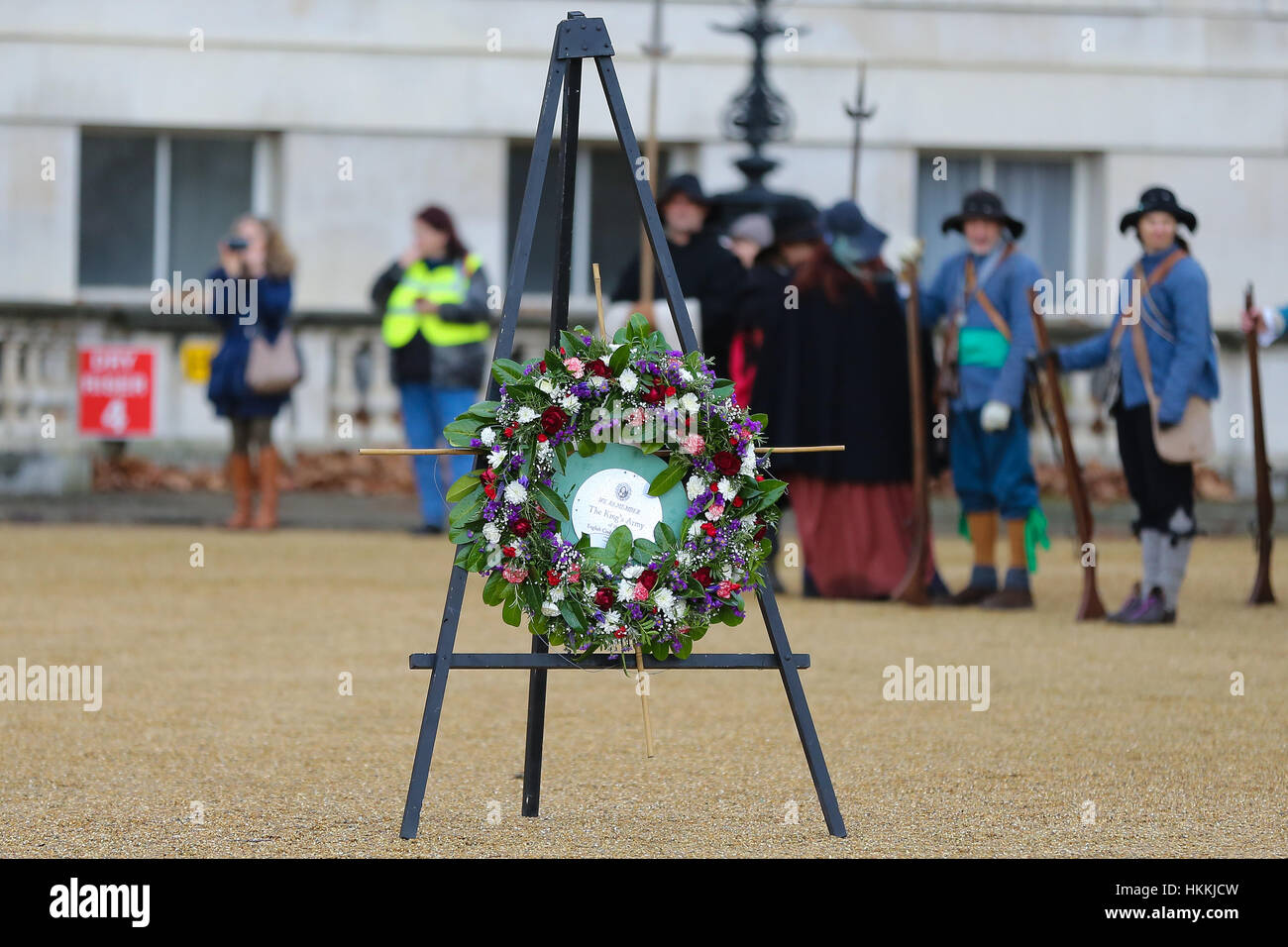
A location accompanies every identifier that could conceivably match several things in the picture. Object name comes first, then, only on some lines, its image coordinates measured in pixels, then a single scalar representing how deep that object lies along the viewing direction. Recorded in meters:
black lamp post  15.30
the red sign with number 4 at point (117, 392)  17.47
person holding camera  14.48
